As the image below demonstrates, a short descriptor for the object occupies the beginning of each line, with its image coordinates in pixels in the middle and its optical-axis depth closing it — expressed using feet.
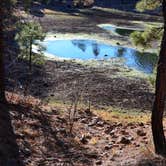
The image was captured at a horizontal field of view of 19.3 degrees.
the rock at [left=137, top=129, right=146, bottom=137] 60.58
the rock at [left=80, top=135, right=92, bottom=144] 57.51
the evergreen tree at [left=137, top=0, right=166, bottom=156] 49.73
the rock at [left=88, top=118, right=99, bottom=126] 69.30
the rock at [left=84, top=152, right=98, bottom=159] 51.29
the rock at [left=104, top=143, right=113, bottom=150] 54.95
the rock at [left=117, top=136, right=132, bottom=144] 57.11
